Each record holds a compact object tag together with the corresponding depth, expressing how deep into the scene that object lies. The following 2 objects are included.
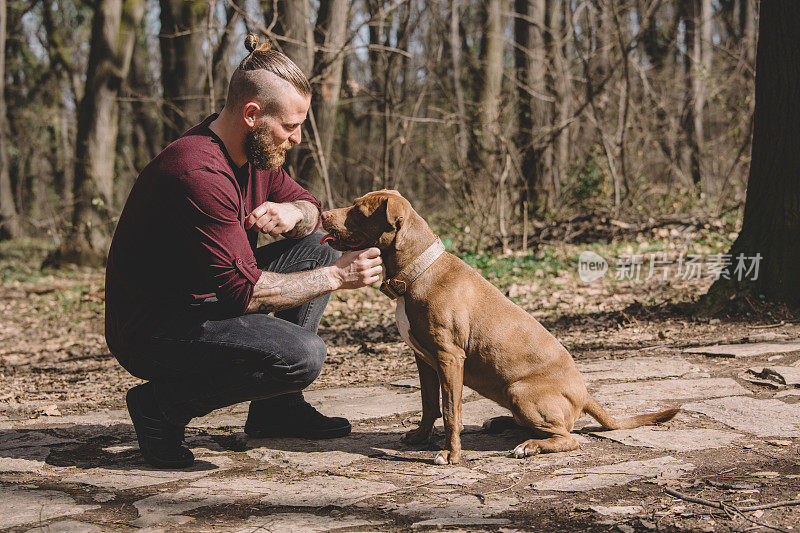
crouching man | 3.45
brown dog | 3.69
